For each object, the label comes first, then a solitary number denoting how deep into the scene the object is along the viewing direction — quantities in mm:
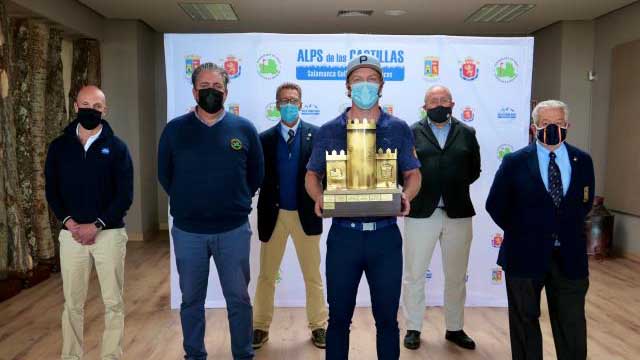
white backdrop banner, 4012
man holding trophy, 2176
